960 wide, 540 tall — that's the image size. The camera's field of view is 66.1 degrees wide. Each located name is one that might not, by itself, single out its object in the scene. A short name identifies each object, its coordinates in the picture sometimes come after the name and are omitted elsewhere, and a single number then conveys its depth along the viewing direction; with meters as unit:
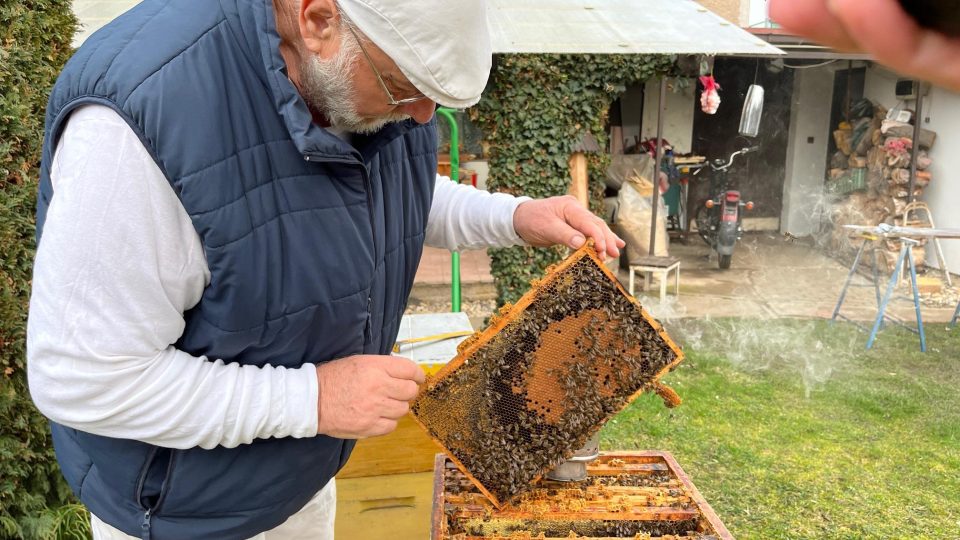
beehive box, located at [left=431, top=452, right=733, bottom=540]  2.24
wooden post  6.93
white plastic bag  9.41
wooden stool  8.26
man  1.42
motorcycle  10.16
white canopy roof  5.93
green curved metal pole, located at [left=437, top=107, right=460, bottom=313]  5.18
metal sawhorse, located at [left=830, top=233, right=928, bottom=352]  6.79
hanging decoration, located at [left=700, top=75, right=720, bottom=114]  8.22
